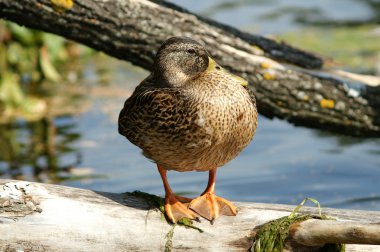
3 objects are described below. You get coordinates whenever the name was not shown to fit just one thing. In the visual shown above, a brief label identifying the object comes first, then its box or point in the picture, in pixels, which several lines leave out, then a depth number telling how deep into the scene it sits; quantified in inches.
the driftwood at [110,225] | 310.7
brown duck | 325.4
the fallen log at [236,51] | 414.9
